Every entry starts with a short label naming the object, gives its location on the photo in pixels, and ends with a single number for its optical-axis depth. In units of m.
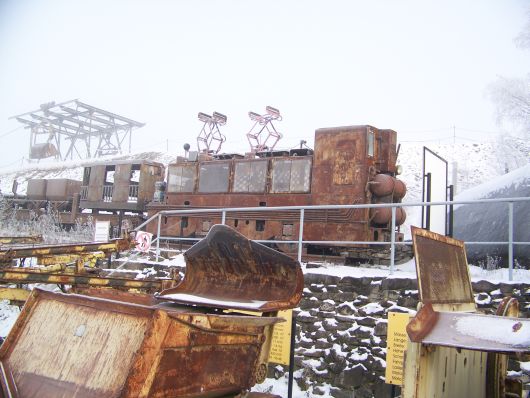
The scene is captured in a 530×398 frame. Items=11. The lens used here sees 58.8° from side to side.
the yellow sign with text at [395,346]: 5.16
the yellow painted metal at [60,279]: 4.00
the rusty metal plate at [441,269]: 2.85
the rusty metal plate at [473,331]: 2.35
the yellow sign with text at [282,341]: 5.84
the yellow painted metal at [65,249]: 4.70
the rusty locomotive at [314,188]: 10.43
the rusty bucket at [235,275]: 3.82
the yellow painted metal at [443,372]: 2.49
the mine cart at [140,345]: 2.64
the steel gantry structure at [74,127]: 42.97
